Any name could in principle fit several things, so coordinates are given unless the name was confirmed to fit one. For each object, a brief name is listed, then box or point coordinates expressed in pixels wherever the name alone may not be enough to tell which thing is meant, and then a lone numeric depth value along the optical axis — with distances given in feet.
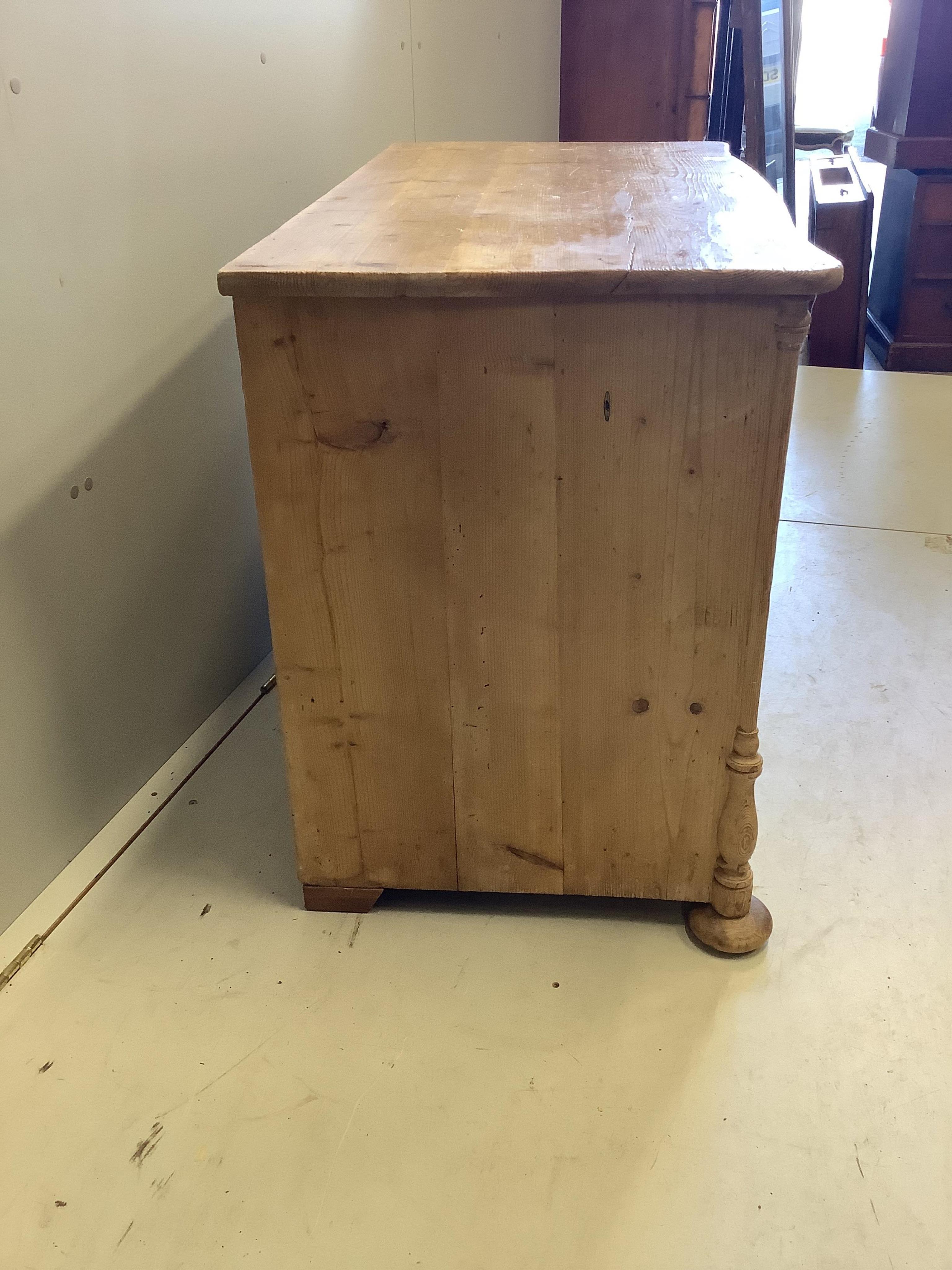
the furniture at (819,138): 13.64
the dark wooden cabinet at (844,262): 10.89
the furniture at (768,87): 10.86
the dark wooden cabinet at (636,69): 11.91
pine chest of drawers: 3.02
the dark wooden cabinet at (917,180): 11.20
